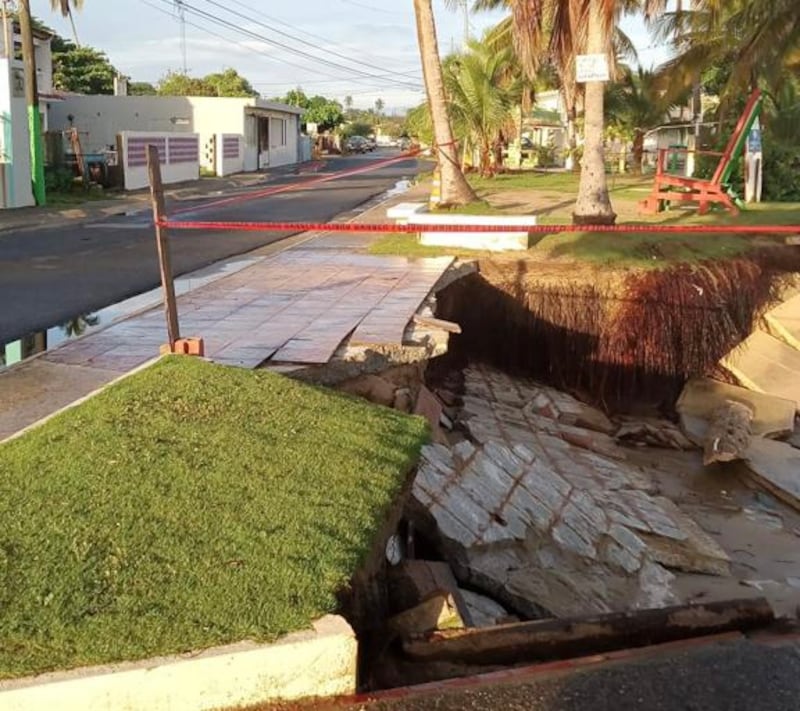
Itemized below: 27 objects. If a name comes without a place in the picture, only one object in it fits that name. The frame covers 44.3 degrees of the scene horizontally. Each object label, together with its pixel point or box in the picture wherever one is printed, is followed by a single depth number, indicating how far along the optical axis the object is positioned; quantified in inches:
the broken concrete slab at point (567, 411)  408.2
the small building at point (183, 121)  1578.5
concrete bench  496.9
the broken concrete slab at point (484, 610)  195.8
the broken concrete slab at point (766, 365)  434.6
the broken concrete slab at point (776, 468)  344.8
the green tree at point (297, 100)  3092.5
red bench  672.4
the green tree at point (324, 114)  2920.8
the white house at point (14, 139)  864.3
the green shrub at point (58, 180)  1057.5
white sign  508.1
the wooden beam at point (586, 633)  153.5
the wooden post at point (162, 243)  237.6
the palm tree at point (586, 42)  527.2
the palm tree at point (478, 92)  1252.5
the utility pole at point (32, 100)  857.5
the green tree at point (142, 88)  3248.5
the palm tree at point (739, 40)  801.6
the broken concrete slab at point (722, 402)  399.5
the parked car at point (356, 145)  3046.3
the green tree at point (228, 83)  2977.4
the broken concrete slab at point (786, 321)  462.9
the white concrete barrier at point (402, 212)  561.3
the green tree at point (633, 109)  1482.5
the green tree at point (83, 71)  2170.3
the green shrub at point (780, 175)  862.5
